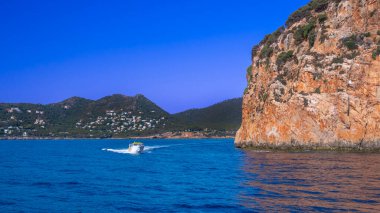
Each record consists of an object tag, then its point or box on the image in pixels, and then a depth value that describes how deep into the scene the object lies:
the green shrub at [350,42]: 52.69
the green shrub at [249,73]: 73.79
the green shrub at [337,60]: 52.91
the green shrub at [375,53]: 50.05
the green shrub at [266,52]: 67.12
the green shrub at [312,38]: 58.74
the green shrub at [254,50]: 73.84
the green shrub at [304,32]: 60.31
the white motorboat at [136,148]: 65.94
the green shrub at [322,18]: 59.02
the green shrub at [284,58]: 62.09
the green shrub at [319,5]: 61.78
